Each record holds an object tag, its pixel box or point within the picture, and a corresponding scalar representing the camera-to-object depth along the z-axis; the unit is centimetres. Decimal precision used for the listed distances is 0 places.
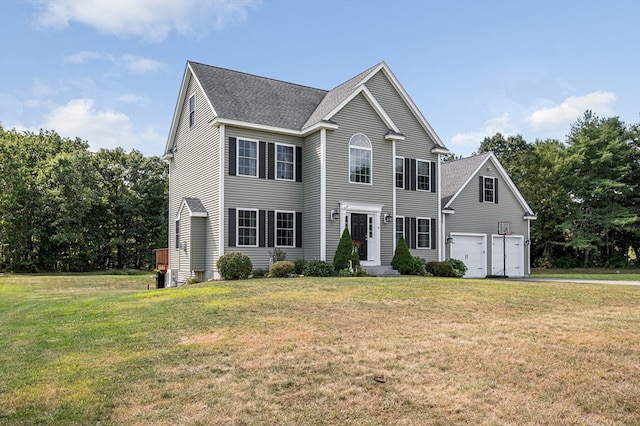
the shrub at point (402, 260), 2053
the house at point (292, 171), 1969
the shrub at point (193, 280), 1998
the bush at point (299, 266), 1908
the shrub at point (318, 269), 1858
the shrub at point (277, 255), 1972
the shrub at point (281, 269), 1822
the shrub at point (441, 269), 2147
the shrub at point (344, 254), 1903
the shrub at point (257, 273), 1884
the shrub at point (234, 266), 1797
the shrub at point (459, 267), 2306
